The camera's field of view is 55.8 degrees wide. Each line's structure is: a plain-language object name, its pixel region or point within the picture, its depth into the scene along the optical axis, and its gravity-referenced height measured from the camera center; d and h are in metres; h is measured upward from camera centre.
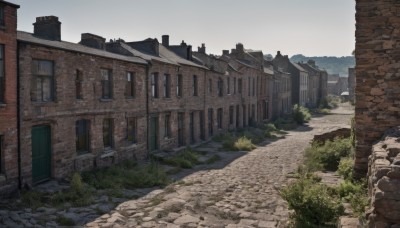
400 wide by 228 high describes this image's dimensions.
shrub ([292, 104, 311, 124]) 43.78 -1.61
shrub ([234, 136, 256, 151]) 25.20 -2.94
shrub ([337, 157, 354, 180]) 12.54 -2.30
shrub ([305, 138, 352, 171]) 15.16 -2.22
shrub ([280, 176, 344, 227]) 8.56 -2.43
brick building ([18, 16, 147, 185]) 13.61 -0.12
